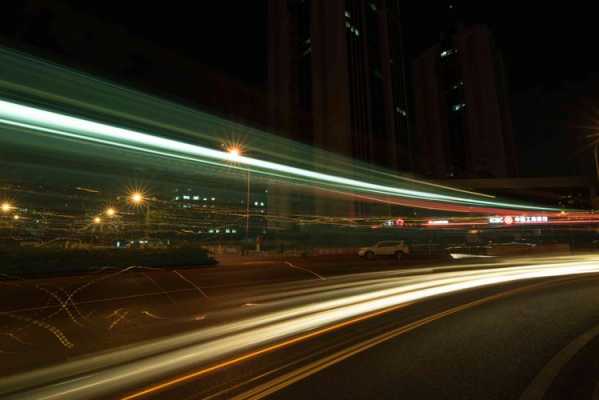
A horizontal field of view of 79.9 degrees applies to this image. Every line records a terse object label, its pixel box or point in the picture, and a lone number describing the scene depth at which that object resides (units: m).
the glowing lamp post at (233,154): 15.26
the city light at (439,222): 38.72
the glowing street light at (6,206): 20.63
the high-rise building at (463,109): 100.38
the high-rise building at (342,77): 55.88
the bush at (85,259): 14.84
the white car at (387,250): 26.94
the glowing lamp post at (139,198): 23.87
